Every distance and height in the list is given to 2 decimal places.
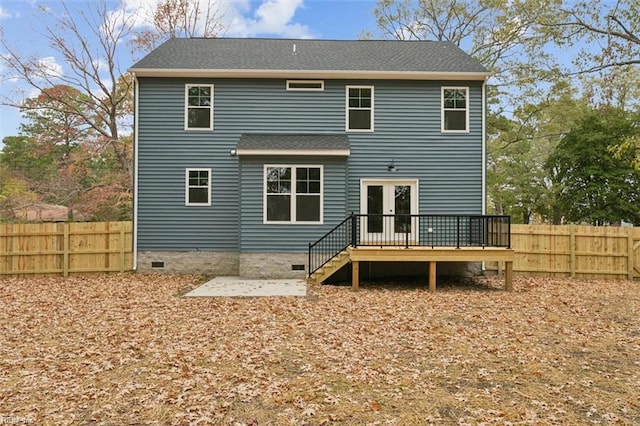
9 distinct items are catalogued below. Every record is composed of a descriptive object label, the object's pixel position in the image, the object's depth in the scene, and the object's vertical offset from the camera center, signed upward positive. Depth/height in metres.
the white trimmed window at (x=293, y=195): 11.26 +0.58
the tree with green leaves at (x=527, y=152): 21.44 +4.16
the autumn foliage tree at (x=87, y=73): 17.73 +6.58
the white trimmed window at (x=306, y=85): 12.11 +4.07
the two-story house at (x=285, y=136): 11.92 +2.46
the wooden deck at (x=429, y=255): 9.85 -0.99
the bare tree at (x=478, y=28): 17.84 +9.93
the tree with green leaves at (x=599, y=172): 16.08 +1.97
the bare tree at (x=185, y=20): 20.36 +10.32
